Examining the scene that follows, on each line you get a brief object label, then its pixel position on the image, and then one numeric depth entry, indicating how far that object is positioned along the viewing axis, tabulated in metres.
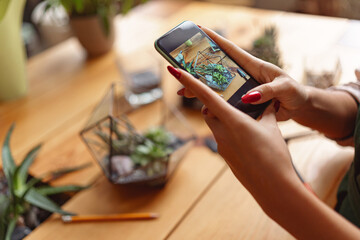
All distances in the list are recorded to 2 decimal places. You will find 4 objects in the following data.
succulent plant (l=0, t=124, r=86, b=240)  0.75
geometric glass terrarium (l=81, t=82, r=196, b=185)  0.79
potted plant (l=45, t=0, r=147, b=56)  1.28
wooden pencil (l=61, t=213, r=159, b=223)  0.75
